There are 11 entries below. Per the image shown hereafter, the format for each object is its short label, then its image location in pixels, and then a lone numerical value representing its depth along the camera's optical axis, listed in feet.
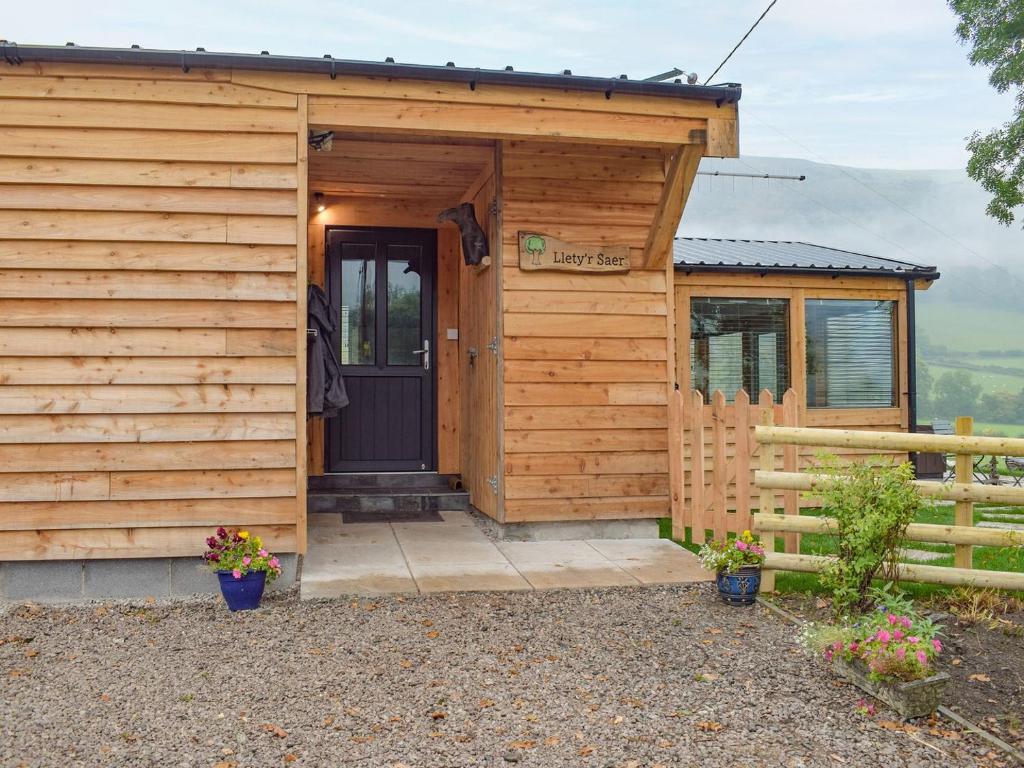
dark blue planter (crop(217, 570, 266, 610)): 16.14
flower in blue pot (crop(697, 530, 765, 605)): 16.22
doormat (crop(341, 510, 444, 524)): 24.04
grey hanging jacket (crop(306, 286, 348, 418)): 21.85
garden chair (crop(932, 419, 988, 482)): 44.04
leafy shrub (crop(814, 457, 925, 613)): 14.37
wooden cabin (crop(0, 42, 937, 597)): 17.11
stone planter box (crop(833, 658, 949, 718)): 11.41
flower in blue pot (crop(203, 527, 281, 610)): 16.12
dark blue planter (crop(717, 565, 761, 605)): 16.21
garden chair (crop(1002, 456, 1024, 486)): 41.39
